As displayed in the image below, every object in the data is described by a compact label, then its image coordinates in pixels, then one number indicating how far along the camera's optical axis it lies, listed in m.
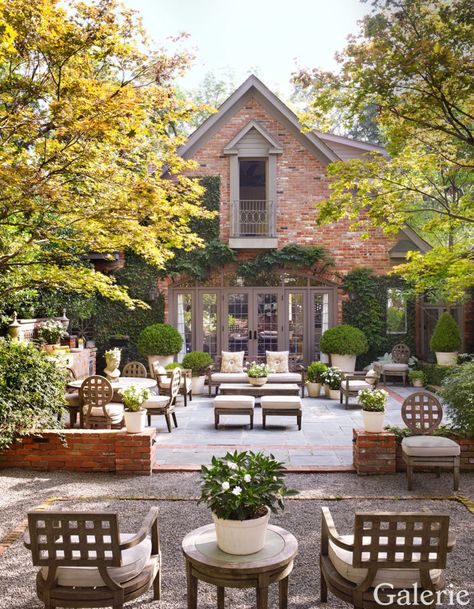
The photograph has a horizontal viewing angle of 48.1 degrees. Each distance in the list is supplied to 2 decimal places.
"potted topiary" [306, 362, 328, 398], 12.84
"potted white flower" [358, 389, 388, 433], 6.67
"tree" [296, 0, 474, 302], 6.38
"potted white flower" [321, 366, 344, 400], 12.44
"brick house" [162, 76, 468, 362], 15.44
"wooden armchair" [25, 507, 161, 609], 3.13
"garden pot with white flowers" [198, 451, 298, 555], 3.32
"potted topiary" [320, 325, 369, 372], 14.28
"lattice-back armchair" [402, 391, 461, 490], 6.13
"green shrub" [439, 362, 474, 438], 6.69
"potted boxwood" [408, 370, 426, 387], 14.16
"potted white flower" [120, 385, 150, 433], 6.57
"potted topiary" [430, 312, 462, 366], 13.55
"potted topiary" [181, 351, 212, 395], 13.22
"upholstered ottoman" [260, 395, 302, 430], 9.07
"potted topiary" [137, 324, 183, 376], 14.42
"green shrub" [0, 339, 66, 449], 6.43
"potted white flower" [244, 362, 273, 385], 10.82
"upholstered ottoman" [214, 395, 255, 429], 9.05
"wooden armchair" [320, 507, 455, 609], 3.09
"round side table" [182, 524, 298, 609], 3.20
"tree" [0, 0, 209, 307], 5.56
